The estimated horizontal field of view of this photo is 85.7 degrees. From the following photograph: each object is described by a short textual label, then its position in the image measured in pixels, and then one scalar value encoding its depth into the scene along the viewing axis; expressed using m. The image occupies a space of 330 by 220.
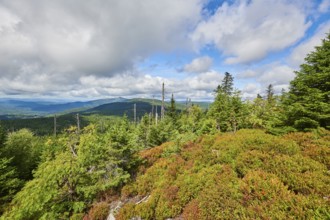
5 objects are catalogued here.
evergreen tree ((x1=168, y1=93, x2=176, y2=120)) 36.54
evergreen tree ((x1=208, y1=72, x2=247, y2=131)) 21.64
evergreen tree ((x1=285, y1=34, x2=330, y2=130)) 10.56
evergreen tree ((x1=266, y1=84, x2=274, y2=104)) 47.31
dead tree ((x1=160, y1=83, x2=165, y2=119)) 40.01
